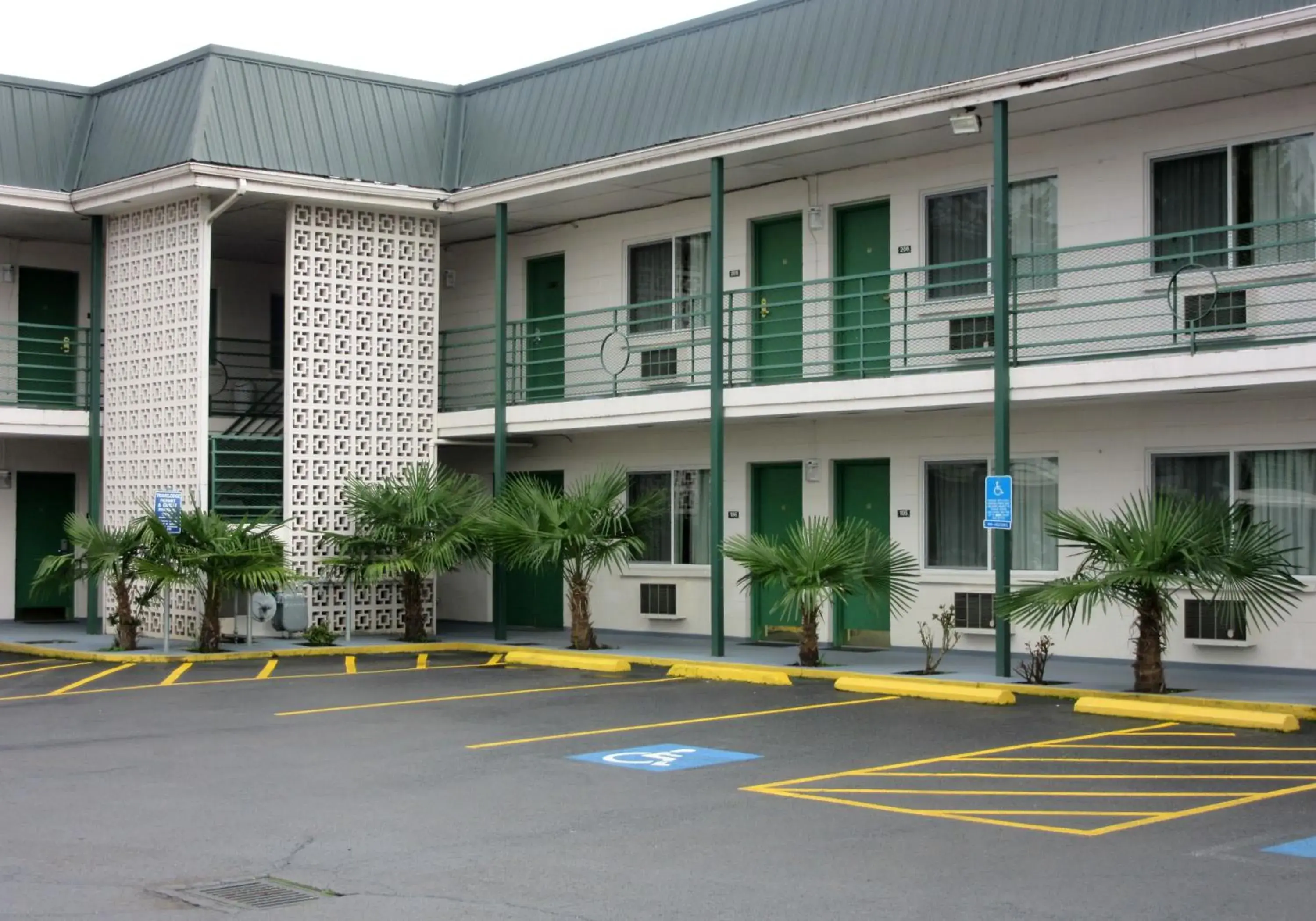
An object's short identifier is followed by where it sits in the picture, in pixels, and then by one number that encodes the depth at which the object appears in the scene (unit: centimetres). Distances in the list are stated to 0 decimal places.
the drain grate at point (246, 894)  709
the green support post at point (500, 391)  2047
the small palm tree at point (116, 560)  1902
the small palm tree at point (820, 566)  1622
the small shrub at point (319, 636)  1964
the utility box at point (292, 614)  1994
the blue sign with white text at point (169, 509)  1884
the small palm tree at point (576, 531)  1870
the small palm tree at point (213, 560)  1848
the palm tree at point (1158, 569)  1362
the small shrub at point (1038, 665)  1507
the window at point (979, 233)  1766
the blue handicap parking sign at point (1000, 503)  1509
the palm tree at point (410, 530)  1959
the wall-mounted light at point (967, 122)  1590
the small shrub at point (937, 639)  1606
